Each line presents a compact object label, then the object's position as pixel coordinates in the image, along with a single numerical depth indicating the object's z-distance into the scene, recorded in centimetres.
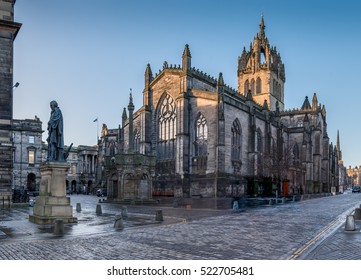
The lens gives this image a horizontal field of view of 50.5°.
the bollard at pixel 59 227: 1339
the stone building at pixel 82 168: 9400
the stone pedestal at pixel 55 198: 1683
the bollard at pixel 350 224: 1530
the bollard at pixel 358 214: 2033
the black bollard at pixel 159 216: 1909
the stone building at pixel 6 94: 2778
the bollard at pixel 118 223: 1548
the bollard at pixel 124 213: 2097
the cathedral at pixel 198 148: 4212
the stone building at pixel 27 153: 6656
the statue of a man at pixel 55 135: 1747
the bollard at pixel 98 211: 2259
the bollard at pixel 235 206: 2861
